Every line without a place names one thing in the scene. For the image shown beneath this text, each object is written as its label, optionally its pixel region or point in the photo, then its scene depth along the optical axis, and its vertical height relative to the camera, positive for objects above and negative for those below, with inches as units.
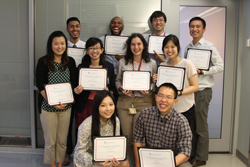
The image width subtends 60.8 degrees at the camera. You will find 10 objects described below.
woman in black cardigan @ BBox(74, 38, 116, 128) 106.3 -1.0
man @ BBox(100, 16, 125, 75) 123.6 +22.9
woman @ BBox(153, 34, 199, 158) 99.3 -4.6
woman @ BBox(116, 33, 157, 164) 105.5 -11.9
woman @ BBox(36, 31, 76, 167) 102.0 -12.6
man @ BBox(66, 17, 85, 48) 123.0 +21.3
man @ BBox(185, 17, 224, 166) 114.7 -10.3
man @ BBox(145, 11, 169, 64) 118.5 +25.2
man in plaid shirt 77.5 -22.4
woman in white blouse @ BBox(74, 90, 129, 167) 81.7 -23.1
